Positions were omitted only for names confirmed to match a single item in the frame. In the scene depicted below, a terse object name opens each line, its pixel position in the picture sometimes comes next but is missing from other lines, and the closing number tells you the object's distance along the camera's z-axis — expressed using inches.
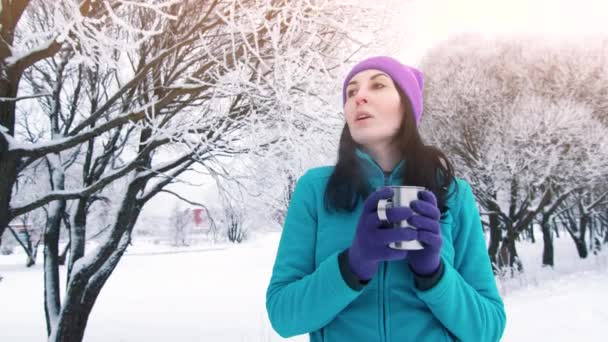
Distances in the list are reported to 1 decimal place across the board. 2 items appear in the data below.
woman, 44.4
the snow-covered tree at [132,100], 146.3
